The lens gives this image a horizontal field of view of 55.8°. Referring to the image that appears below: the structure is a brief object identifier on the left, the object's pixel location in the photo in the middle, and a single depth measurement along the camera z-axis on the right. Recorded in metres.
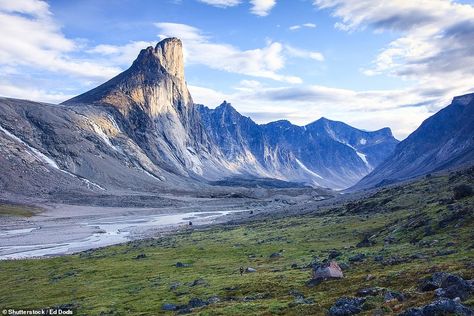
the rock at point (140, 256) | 75.34
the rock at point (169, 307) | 36.90
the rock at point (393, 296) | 26.30
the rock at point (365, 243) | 60.12
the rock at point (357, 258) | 46.59
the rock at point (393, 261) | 41.02
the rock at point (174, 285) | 45.56
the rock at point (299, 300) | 30.48
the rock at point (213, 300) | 36.54
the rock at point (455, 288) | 24.09
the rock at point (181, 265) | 62.46
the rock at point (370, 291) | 28.49
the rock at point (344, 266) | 42.32
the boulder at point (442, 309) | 20.97
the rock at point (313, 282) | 36.81
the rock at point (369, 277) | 34.31
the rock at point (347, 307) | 25.22
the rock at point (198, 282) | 46.22
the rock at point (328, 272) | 37.44
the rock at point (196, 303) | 36.25
